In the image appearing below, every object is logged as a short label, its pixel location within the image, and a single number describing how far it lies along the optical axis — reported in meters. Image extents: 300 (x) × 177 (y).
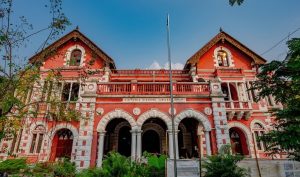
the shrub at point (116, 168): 5.06
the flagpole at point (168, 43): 9.20
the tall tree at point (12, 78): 6.37
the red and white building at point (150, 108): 9.83
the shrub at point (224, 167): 6.36
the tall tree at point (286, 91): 6.13
